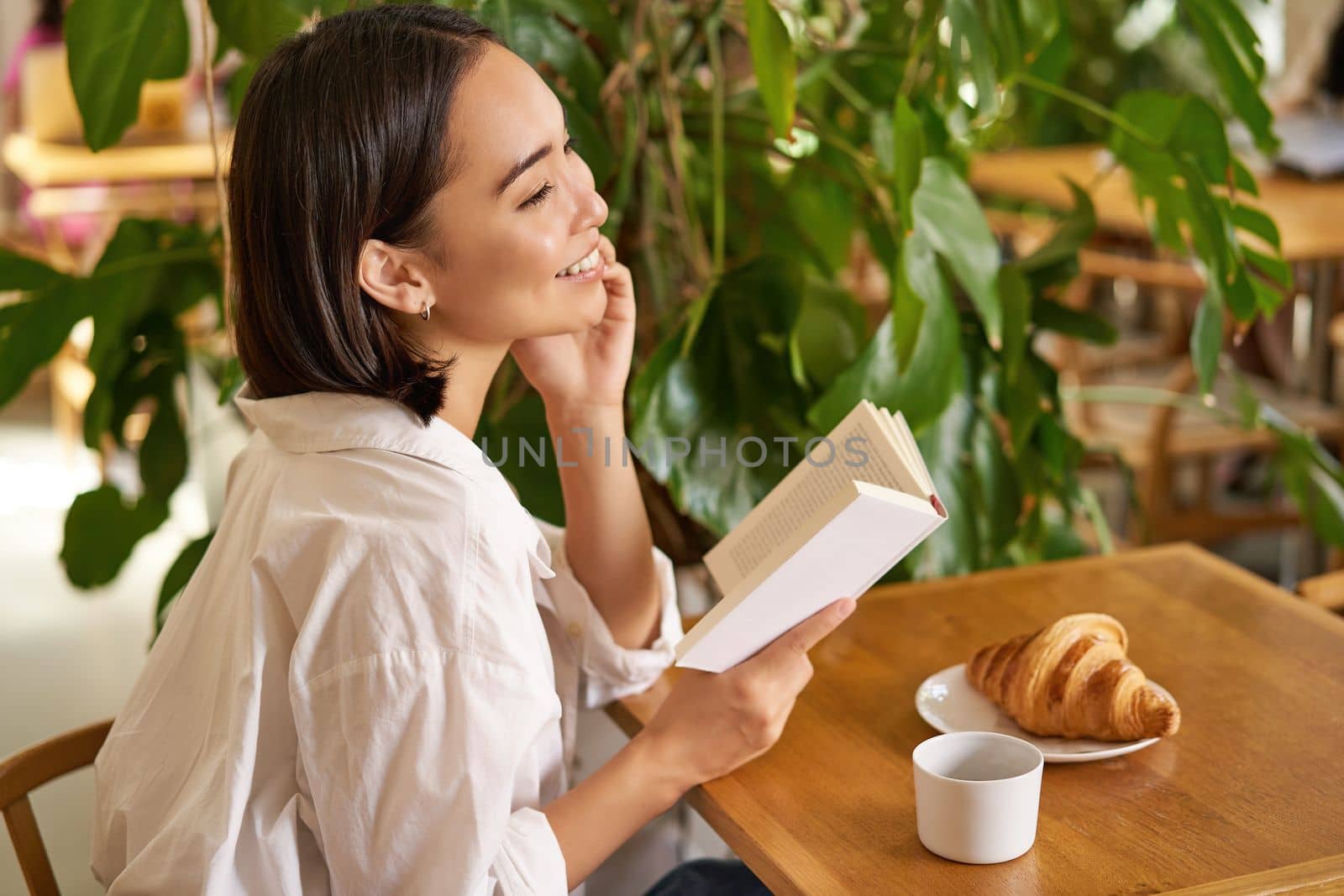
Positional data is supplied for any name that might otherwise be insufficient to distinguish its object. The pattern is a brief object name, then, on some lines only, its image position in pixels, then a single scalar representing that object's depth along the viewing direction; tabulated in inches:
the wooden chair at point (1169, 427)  116.0
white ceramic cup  35.8
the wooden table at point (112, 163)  169.0
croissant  40.9
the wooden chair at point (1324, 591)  56.5
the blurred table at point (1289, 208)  120.0
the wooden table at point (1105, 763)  36.3
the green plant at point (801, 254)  57.5
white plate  41.2
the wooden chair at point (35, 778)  43.3
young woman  36.3
